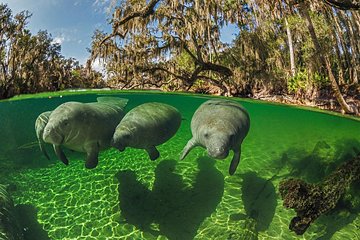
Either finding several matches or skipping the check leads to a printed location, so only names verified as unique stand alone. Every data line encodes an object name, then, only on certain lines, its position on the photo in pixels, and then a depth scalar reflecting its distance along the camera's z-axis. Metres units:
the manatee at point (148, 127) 2.68
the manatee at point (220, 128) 2.95
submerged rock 4.08
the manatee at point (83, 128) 2.66
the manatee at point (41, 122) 3.16
